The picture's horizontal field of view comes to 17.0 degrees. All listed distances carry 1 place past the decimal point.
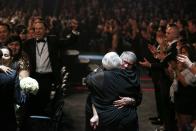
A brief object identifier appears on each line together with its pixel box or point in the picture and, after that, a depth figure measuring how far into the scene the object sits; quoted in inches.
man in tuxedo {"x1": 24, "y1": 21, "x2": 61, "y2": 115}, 424.3
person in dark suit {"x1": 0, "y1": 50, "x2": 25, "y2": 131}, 280.6
